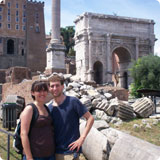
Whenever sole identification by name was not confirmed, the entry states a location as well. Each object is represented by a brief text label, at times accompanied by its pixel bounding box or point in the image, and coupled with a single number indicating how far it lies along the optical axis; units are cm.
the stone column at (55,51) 1481
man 243
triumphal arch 2326
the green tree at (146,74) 1692
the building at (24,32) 4046
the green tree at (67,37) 4474
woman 223
